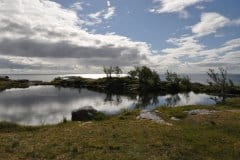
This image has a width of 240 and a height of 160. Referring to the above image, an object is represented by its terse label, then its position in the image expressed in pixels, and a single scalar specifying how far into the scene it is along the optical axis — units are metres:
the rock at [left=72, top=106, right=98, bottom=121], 20.86
